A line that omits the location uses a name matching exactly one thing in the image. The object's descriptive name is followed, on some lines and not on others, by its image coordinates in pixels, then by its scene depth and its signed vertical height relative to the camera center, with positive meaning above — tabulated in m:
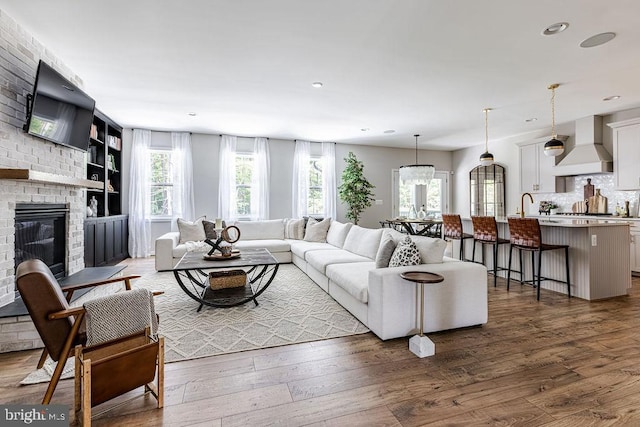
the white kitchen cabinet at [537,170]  6.15 +0.94
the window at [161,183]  6.57 +0.70
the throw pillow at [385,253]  2.96 -0.37
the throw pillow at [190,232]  5.50 -0.29
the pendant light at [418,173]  6.45 +0.89
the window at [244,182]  7.11 +0.78
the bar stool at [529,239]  3.71 -0.29
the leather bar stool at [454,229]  5.12 -0.25
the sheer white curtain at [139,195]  6.33 +0.43
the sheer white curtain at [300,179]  7.42 +0.88
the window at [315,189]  7.71 +0.67
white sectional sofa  2.58 -0.71
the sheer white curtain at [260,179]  7.13 +0.84
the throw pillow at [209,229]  5.45 -0.25
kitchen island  3.66 -0.53
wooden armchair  1.57 -0.51
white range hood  5.35 +1.11
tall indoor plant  7.32 +0.66
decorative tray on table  3.51 -0.48
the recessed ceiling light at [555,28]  2.63 +1.64
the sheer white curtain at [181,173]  6.63 +0.92
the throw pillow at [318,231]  5.78 -0.29
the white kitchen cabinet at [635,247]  4.82 -0.51
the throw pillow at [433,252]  2.95 -0.35
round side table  2.30 -0.96
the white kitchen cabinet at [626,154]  4.94 +1.01
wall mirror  7.45 +0.63
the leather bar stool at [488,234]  4.37 -0.27
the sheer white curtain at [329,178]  7.75 +0.95
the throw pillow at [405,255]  2.84 -0.37
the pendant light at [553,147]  4.41 +0.99
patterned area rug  2.52 -1.03
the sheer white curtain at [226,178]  6.87 +0.84
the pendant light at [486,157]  5.39 +1.04
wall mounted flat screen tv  2.79 +1.08
